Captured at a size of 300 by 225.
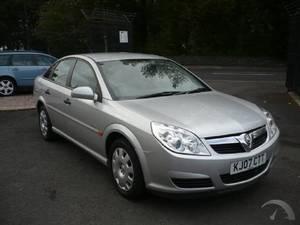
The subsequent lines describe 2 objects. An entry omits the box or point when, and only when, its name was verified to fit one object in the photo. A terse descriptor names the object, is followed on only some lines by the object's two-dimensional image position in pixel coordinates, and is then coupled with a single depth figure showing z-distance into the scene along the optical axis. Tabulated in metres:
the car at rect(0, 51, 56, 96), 11.66
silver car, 3.46
